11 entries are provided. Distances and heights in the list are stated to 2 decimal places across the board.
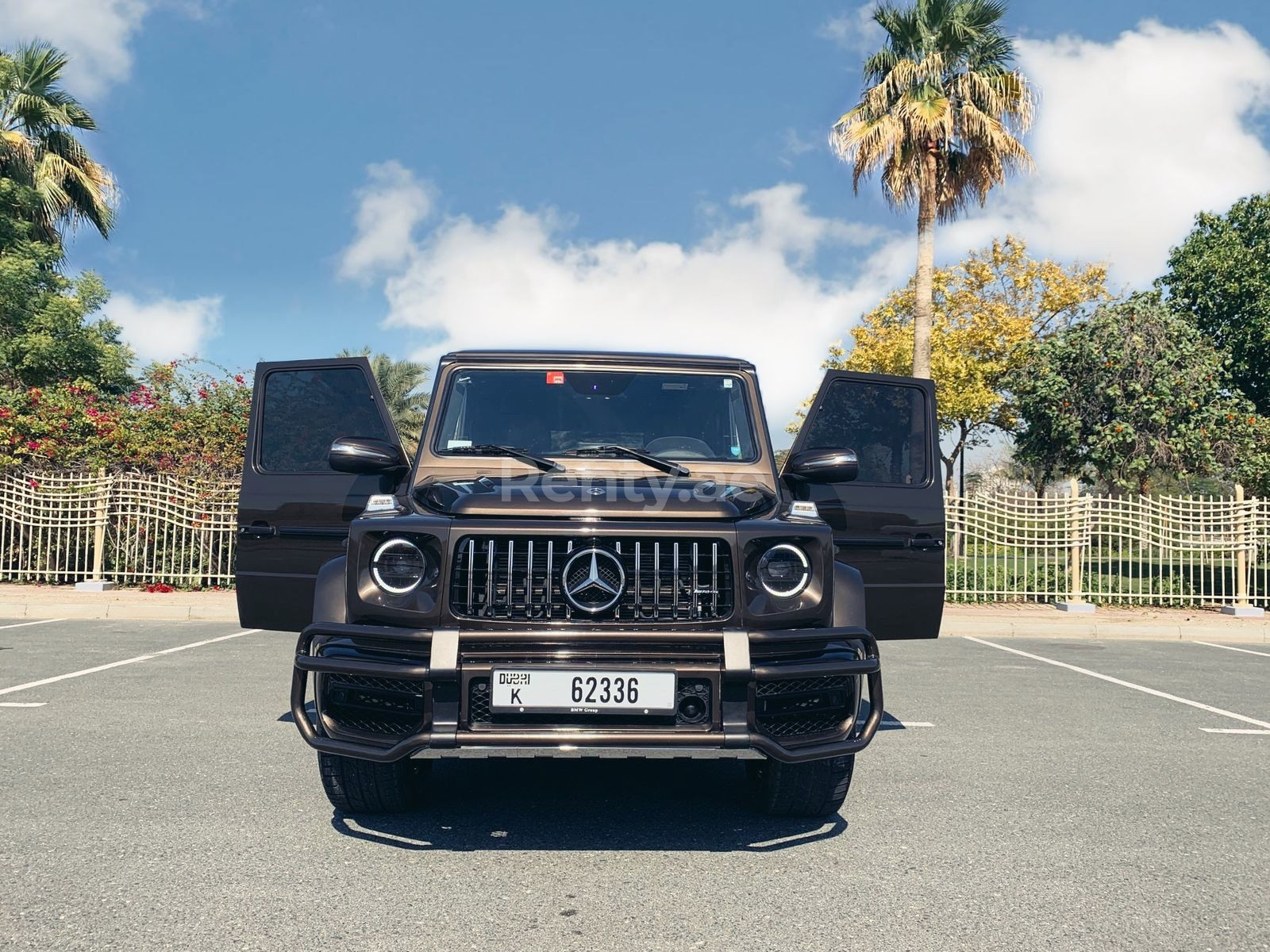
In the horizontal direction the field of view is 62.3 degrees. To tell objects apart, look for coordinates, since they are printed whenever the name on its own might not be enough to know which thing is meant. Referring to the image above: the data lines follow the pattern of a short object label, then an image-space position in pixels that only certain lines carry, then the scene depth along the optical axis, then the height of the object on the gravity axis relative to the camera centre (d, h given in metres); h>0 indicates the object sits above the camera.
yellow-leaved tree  32.97 +7.18
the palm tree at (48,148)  24.81 +9.54
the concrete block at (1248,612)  15.90 -0.89
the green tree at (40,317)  22.95 +5.09
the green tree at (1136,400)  21.98 +3.29
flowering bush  16.88 +1.79
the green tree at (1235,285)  29.86 +7.82
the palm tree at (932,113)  19.56 +8.22
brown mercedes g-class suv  3.54 -0.29
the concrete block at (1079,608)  15.66 -0.83
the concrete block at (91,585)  15.23 -0.62
